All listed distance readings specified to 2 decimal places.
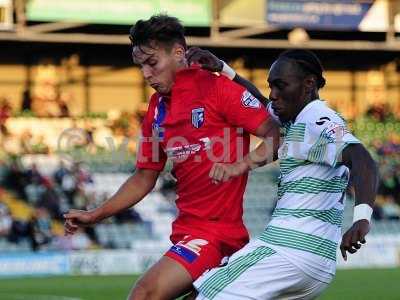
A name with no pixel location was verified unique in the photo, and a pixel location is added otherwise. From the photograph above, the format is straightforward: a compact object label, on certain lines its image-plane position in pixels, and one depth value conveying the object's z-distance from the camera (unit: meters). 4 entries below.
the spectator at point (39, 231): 42.73
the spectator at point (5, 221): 42.53
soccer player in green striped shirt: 10.28
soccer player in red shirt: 11.52
